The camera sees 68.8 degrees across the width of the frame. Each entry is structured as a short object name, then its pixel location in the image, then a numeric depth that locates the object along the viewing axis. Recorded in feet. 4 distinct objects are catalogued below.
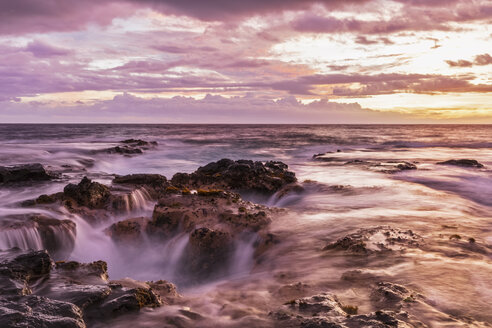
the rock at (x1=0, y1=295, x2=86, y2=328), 14.08
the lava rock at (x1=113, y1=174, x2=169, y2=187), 46.73
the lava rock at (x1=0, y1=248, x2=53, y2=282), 19.64
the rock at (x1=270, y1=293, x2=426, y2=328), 14.76
